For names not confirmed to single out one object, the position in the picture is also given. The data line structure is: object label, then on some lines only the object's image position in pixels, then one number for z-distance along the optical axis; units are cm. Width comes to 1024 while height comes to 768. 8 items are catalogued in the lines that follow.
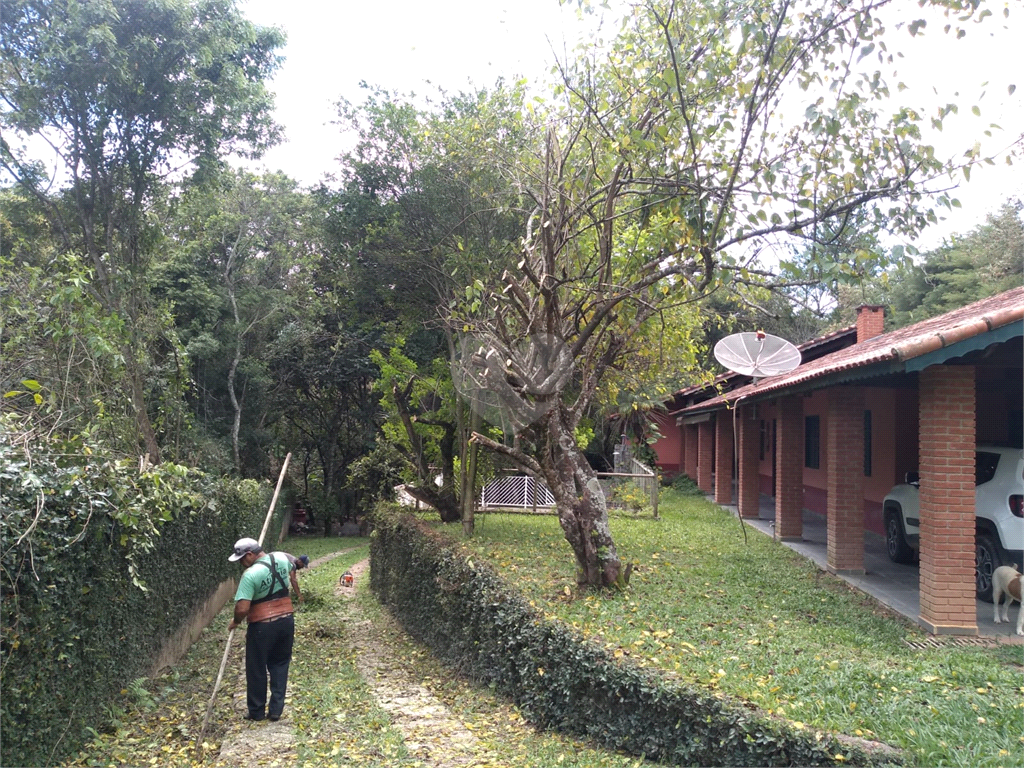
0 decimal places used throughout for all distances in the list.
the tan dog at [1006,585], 722
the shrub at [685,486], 2350
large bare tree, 769
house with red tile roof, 697
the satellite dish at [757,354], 1005
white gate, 2062
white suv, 800
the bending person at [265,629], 711
